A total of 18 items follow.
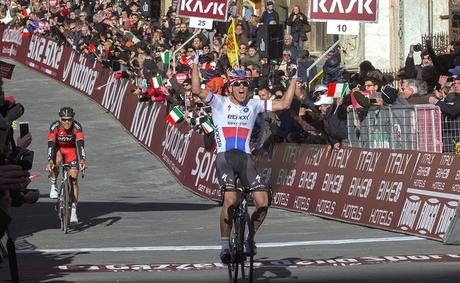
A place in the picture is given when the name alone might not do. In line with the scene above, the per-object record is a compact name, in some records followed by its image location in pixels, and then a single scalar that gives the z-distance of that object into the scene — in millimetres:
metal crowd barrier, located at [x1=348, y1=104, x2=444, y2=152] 19031
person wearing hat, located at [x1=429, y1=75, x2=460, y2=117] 18828
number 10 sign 21562
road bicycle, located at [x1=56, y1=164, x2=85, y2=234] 21156
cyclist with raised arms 15008
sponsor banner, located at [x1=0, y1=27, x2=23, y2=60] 50875
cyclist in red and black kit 22109
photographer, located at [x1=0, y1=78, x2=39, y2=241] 9844
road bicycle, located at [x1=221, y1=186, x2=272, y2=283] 14227
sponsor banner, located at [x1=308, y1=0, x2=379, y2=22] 21625
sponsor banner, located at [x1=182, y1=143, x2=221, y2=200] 26844
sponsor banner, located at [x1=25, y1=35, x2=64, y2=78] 46531
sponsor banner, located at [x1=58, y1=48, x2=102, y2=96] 41781
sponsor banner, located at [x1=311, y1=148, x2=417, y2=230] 19797
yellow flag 30984
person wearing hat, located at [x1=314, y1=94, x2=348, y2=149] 21609
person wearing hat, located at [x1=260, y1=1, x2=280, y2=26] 33906
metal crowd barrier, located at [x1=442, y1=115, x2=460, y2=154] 18984
